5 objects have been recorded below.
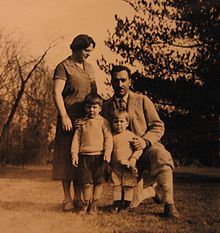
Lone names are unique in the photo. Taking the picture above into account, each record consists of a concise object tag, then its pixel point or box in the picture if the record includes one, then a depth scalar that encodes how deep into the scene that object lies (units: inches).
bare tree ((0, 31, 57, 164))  363.8
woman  143.2
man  137.2
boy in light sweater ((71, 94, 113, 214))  134.6
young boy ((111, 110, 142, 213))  135.9
